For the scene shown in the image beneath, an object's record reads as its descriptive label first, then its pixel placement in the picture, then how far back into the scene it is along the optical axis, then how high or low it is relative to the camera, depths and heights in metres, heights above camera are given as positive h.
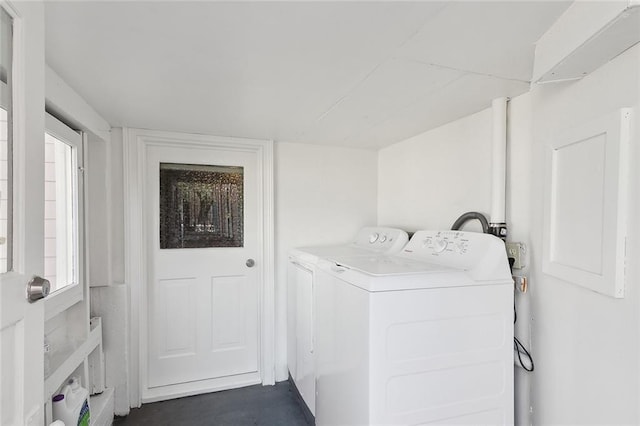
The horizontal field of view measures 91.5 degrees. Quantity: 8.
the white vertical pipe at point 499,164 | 1.51 +0.22
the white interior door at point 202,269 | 2.30 -0.47
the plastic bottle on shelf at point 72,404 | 1.37 -0.91
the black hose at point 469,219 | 1.58 -0.06
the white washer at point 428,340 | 1.22 -0.55
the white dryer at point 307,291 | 1.94 -0.57
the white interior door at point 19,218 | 0.71 -0.03
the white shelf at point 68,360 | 1.31 -0.75
